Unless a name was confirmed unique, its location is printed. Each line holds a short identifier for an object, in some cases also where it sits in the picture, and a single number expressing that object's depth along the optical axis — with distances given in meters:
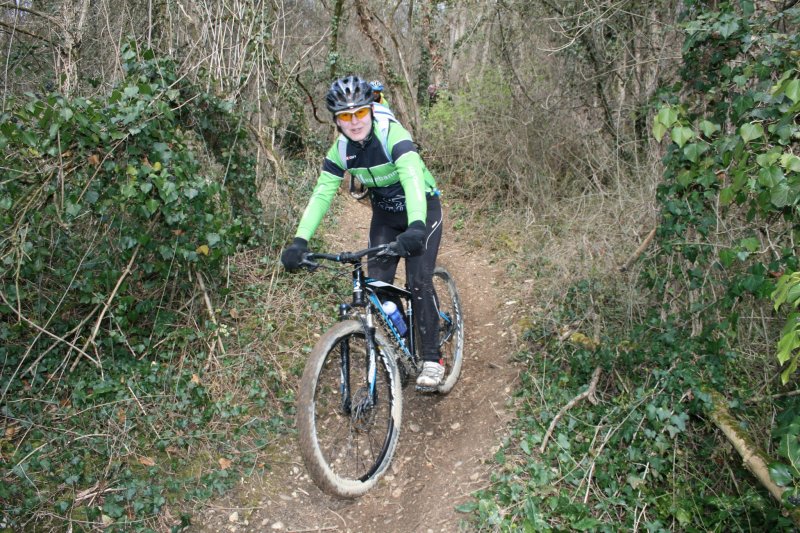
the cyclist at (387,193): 3.56
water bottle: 4.07
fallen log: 3.00
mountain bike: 3.30
